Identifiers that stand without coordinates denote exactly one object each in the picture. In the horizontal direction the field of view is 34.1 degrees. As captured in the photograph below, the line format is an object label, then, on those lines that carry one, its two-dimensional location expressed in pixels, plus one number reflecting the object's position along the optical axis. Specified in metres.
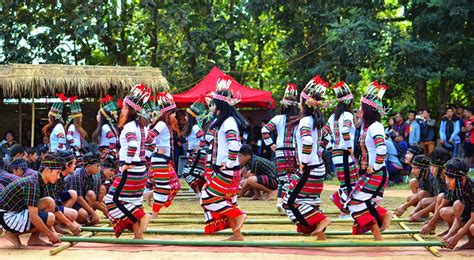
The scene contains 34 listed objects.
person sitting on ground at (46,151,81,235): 8.45
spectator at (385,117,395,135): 17.98
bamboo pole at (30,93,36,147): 17.34
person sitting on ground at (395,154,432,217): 9.94
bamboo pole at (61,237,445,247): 7.77
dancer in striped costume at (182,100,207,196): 13.28
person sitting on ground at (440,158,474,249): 8.02
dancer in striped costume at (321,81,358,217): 10.38
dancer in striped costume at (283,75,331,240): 8.52
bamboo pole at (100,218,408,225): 9.74
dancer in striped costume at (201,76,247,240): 8.62
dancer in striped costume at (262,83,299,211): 11.52
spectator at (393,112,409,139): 17.58
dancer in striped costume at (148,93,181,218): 10.72
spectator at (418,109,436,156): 17.86
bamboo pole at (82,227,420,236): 8.95
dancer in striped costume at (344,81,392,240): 8.47
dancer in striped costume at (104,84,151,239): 8.62
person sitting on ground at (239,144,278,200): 13.60
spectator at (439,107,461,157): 17.83
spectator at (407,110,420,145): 17.73
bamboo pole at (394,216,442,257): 7.77
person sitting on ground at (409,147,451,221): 8.98
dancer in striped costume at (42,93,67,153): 13.45
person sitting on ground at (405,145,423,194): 10.55
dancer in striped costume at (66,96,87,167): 14.04
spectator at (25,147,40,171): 12.23
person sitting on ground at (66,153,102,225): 9.80
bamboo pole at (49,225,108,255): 7.77
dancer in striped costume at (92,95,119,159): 13.81
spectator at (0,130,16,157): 17.00
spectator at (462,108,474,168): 17.41
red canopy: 19.03
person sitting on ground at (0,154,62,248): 7.98
